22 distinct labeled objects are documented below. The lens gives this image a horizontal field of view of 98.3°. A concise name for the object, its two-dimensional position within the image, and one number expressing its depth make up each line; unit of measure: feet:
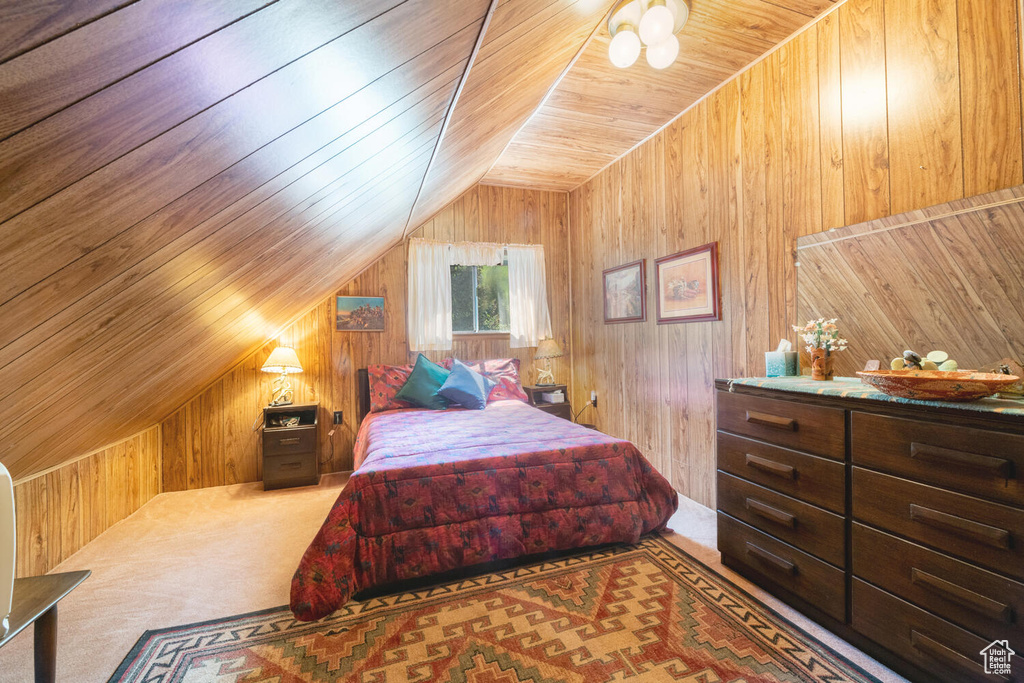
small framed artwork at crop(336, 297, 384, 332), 13.43
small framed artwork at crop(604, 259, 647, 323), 11.96
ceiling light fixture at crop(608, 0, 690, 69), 6.66
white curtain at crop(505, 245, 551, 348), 15.26
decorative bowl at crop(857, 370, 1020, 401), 4.27
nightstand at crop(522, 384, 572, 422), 14.35
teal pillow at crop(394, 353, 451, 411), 12.50
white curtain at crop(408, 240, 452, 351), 14.11
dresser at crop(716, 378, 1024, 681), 4.05
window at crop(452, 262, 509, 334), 15.11
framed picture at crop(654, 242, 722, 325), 9.56
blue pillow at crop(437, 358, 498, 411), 12.34
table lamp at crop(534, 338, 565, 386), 14.78
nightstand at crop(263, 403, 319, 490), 11.55
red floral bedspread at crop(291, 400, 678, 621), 6.42
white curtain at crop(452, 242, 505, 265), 14.66
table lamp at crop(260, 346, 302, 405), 11.85
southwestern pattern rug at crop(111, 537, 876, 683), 4.97
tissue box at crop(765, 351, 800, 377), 7.40
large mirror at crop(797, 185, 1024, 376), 5.23
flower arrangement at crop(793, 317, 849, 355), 6.74
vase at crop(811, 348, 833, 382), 6.75
